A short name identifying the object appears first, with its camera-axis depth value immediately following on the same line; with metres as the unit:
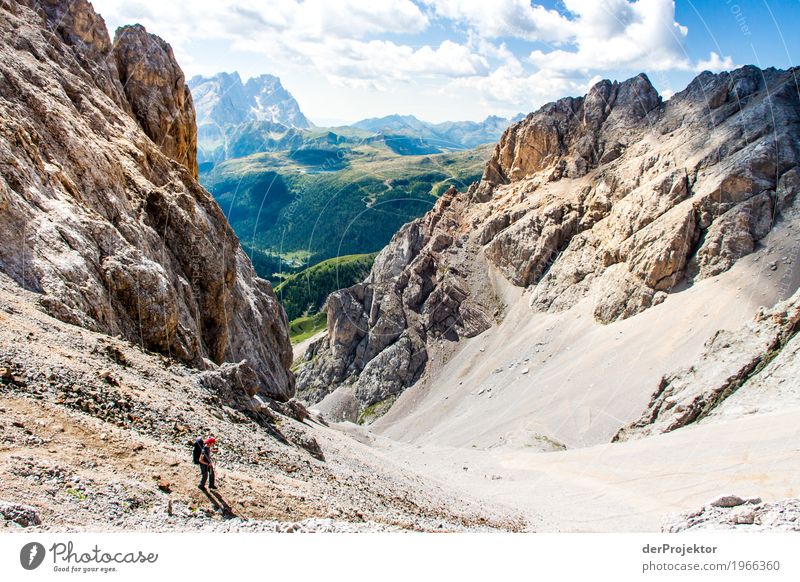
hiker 17.59
